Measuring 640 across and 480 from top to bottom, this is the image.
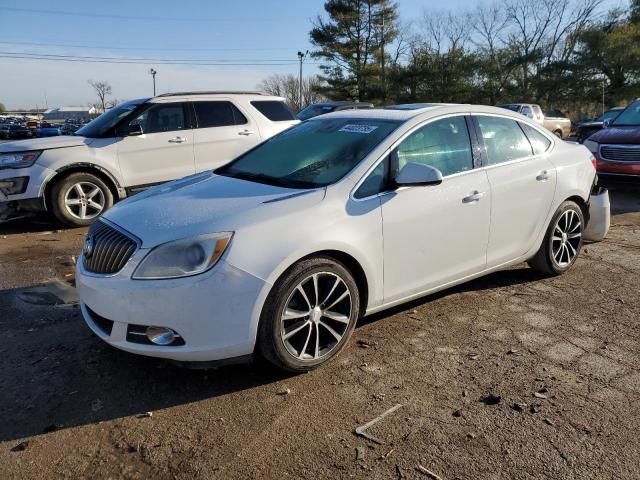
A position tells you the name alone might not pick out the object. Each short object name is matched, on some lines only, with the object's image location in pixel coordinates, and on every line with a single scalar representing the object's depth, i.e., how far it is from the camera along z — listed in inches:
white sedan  112.3
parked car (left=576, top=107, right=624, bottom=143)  574.0
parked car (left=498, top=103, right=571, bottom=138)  940.9
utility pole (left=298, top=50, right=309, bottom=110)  2243.6
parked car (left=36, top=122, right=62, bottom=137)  1512.4
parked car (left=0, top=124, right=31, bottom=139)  1556.0
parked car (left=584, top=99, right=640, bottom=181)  342.6
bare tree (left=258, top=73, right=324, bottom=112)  2610.2
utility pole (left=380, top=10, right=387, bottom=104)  1715.1
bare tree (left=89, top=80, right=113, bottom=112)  3385.8
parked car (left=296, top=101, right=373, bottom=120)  631.4
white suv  273.9
